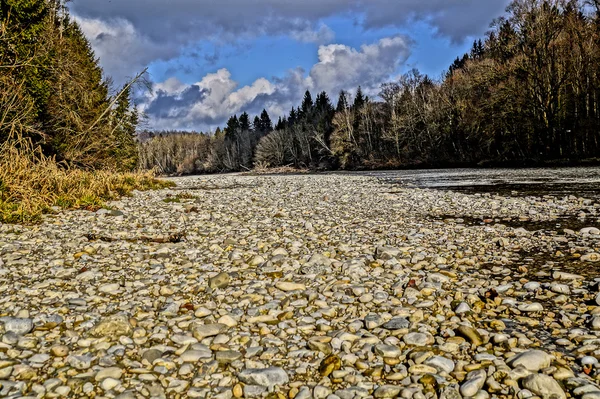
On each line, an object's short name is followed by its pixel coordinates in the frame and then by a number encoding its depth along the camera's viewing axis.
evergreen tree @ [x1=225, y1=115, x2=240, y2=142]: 110.84
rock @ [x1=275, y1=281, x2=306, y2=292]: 4.55
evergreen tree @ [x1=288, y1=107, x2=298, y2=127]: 105.70
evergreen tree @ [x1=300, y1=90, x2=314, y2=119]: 100.30
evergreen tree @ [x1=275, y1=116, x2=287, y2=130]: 102.84
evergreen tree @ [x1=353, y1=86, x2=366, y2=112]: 73.25
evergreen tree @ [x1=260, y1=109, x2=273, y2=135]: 125.88
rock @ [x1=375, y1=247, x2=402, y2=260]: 5.61
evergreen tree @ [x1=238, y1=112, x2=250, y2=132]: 123.94
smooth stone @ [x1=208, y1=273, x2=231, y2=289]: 4.64
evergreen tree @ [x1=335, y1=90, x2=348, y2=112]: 71.71
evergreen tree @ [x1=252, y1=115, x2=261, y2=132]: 125.90
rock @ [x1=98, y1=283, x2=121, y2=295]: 4.37
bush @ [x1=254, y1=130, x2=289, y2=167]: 80.56
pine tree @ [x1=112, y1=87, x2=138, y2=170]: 25.67
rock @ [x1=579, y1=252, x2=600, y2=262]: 5.09
